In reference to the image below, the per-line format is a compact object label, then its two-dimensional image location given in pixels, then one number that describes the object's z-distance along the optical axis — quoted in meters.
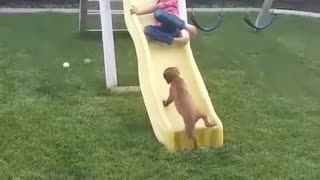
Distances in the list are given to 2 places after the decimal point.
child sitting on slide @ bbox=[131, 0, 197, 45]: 4.86
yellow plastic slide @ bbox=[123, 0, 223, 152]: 4.17
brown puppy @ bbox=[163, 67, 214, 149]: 4.10
